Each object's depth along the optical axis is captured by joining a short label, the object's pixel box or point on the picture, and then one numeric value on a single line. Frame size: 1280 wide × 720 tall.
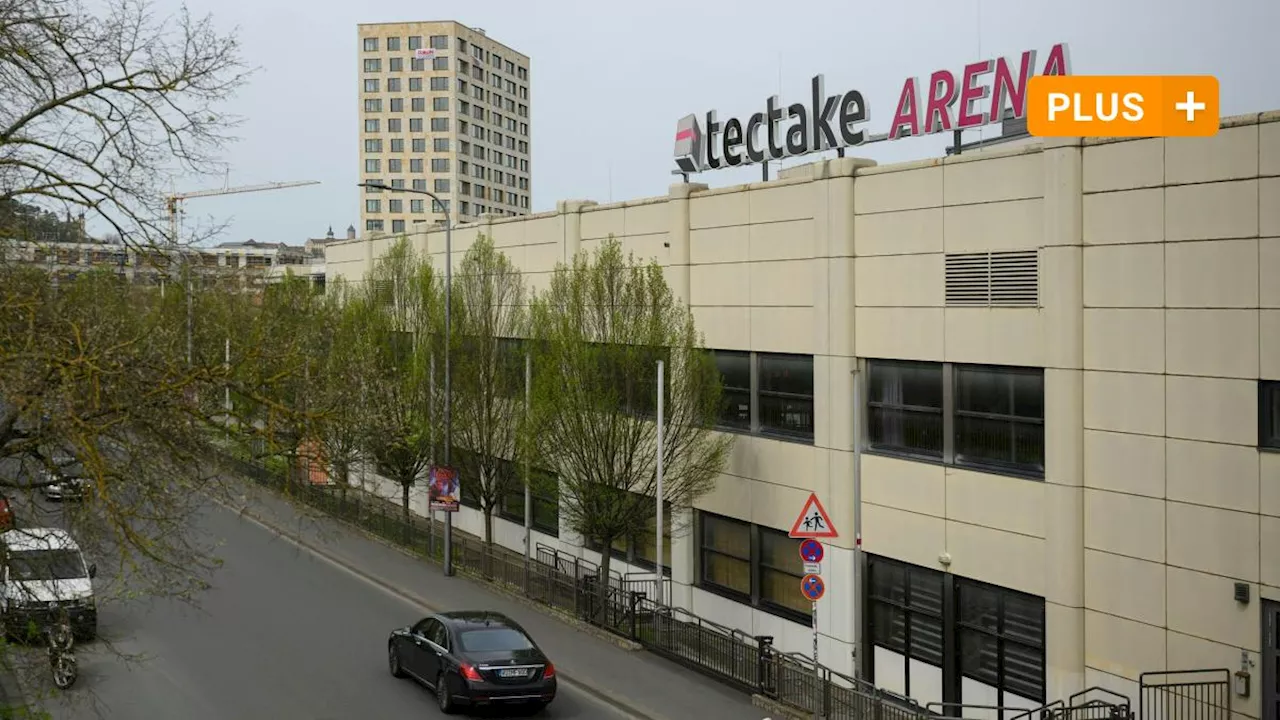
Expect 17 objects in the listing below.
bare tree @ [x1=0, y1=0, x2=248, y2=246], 10.59
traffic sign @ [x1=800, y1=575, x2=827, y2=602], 19.23
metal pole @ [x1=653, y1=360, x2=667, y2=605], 24.52
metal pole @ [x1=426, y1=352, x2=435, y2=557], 34.75
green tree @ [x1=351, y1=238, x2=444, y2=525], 35.00
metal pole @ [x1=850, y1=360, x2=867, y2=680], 22.53
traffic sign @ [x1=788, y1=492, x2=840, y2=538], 19.45
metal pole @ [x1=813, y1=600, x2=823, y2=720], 19.47
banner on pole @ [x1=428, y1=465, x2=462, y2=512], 31.44
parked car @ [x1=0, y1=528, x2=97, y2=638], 10.73
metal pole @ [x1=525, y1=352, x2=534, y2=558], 29.27
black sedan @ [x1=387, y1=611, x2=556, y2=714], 19.95
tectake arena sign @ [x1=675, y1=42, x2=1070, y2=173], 21.41
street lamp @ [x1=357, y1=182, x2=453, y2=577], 32.03
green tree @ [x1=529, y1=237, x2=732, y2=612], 25.84
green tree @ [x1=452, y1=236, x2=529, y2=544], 33.69
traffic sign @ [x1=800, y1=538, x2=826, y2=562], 19.38
